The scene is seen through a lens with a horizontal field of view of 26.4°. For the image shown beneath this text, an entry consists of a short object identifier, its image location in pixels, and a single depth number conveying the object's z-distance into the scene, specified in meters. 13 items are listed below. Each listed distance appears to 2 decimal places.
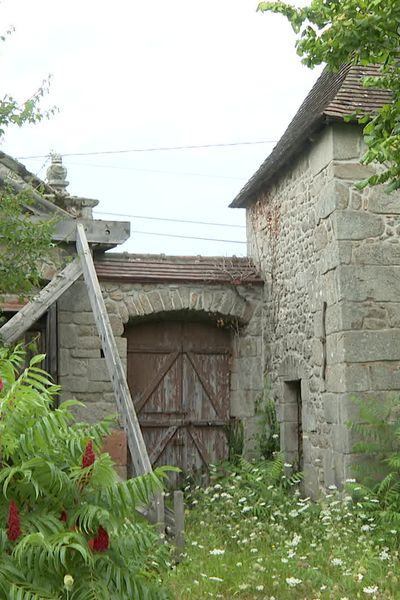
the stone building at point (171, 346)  10.95
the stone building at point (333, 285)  9.06
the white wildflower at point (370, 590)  5.60
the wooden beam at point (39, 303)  8.88
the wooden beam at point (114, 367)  7.70
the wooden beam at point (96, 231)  9.80
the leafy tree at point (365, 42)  5.78
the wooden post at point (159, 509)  7.16
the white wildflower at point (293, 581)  5.82
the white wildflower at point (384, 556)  6.65
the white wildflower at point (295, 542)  6.97
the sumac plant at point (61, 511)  4.00
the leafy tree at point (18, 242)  8.28
